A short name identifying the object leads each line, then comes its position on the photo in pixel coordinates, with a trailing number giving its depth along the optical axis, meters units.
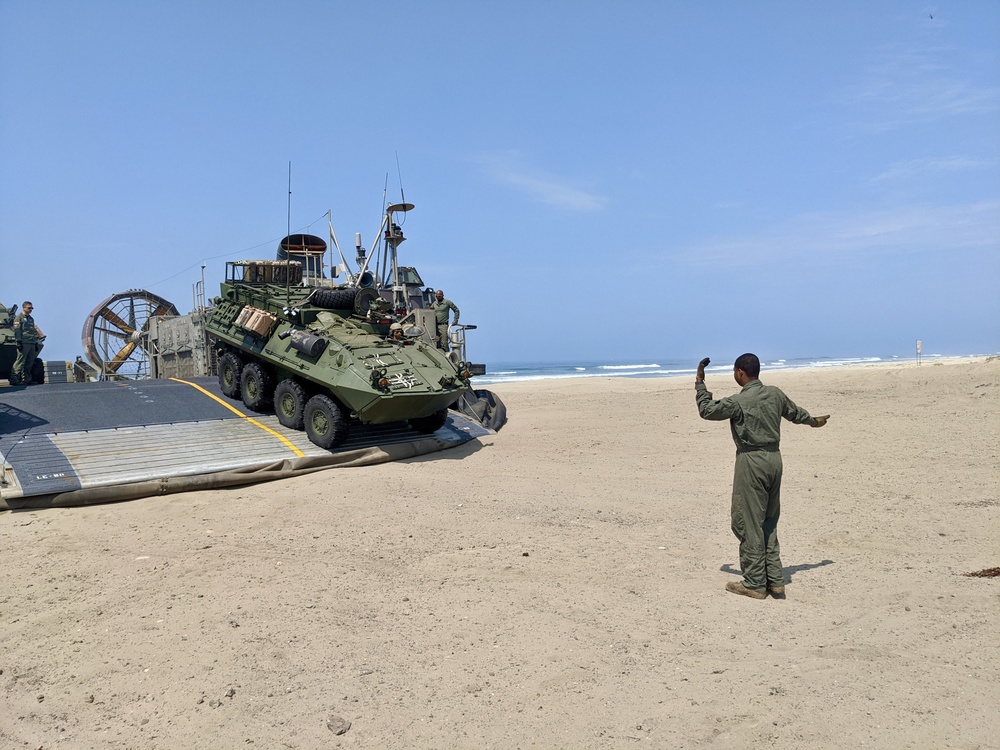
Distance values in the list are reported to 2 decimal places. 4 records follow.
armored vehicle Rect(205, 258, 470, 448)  10.96
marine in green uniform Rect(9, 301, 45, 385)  16.75
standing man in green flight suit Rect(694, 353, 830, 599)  5.30
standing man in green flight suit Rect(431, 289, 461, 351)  17.28
